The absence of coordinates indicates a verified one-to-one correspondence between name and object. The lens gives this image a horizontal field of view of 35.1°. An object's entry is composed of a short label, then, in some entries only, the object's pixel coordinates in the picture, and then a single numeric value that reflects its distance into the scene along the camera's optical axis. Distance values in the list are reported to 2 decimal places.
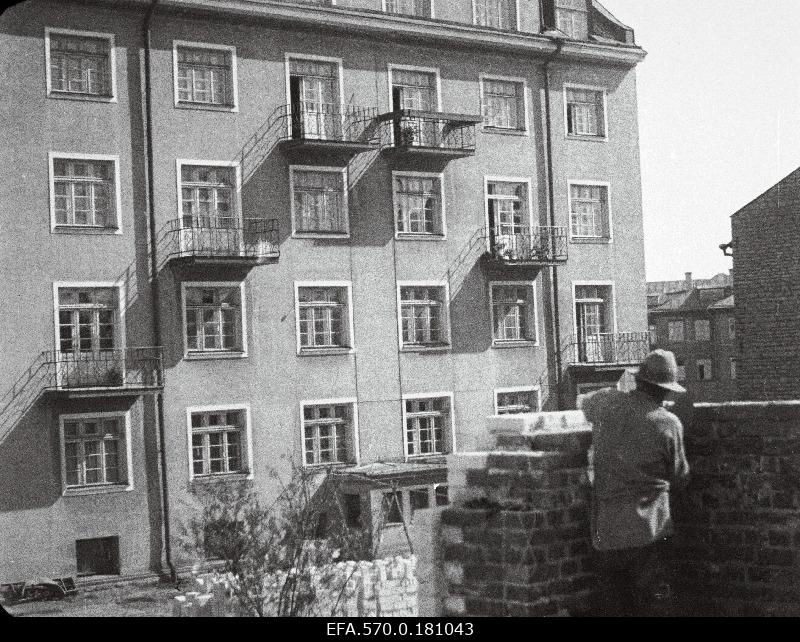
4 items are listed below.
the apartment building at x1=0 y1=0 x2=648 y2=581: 28.52
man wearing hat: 6.98
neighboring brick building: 32.06
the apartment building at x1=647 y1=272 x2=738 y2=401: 66.62
